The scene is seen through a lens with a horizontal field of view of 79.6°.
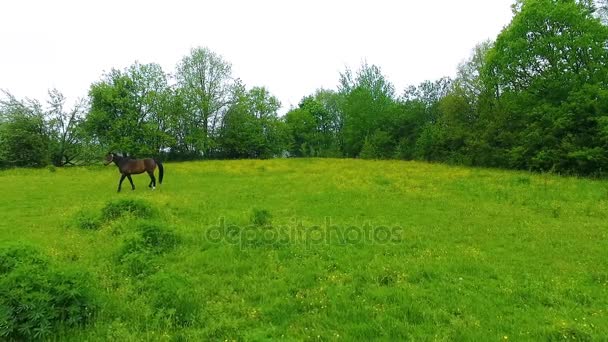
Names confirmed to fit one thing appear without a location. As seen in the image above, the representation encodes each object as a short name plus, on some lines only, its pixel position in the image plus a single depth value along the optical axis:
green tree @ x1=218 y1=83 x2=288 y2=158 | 60.09
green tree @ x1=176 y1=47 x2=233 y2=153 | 57.16
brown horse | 21.29
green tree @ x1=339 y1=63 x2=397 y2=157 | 60.53
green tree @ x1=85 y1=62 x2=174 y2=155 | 49.31
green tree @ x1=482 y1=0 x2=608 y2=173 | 26.19
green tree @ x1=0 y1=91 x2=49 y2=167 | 40.50
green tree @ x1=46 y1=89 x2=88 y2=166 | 46.22
